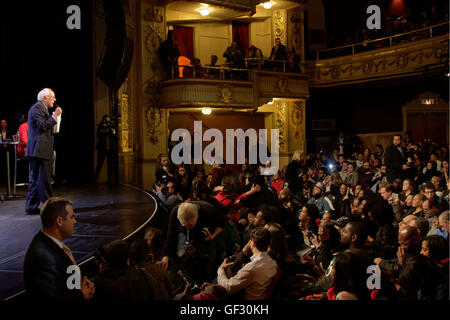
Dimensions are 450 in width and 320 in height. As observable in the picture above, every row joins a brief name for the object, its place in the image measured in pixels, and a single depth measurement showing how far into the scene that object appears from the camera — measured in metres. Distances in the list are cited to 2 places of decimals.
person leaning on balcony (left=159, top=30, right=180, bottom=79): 11.05
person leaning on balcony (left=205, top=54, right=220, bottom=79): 11.74
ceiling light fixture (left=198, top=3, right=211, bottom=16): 11.86
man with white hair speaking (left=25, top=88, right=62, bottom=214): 4.10
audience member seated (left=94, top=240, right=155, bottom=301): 2.21
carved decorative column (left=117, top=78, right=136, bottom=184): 9.82
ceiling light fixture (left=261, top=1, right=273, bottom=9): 12.67
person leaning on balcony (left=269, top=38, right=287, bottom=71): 12.48
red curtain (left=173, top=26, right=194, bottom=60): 13.02
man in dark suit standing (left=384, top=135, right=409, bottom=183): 6.79
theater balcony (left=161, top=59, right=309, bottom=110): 11.05
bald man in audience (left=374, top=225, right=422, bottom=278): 3.08
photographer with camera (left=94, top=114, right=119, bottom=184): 8.18
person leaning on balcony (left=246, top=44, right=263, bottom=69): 12.29
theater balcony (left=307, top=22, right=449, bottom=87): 10.70
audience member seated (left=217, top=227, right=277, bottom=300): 2.84
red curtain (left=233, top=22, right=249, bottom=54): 13.70
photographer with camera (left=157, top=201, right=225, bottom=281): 3.49
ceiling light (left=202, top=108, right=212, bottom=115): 12.28
